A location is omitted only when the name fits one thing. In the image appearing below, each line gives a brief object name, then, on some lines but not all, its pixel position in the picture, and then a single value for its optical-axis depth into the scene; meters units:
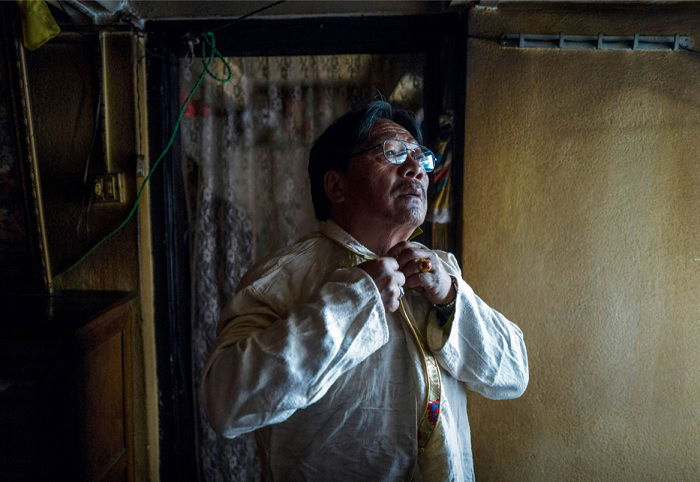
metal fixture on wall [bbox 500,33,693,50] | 1.58
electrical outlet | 1.69
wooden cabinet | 1.35
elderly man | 0.83
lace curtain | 1.85
